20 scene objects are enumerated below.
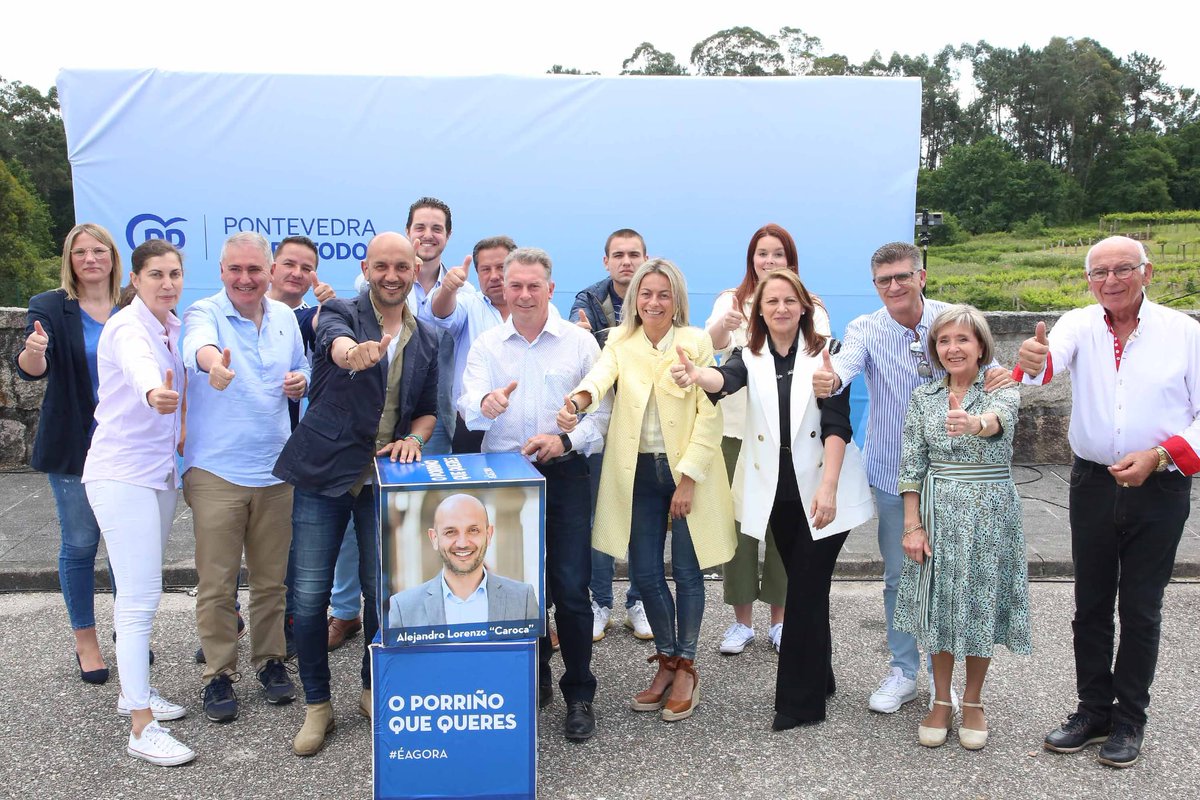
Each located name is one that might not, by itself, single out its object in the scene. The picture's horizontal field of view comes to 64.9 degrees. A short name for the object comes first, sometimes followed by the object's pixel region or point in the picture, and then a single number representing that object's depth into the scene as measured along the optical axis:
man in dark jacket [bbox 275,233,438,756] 3.33
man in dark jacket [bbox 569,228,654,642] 4.46
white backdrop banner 6.41
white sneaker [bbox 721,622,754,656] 4.30
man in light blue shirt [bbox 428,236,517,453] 4.34
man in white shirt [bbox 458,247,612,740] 3.49
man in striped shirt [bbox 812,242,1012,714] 3.56
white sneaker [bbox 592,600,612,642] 4.52
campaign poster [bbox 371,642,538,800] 3.04
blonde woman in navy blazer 3.84
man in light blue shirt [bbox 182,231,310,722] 3.58
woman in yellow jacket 3.58
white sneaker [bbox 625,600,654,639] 4.51
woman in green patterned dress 3.37
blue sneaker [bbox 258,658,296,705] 3.79
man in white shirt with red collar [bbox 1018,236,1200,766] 3.22
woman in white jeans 3.39
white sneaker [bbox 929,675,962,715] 3.66
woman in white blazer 3.52
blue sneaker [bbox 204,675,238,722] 3.64
